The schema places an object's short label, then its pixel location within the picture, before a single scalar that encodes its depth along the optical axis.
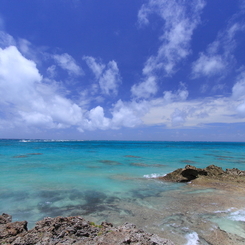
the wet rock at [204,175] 12.88
